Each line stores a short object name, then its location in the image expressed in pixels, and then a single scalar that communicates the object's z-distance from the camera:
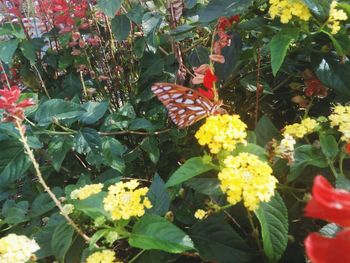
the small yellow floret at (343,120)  0.26
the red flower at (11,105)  0.25
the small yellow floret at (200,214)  0.26
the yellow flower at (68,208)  0.25
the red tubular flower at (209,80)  0.29
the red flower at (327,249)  0.11
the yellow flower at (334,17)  0.28
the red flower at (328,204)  0.11
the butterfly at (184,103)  0.29
